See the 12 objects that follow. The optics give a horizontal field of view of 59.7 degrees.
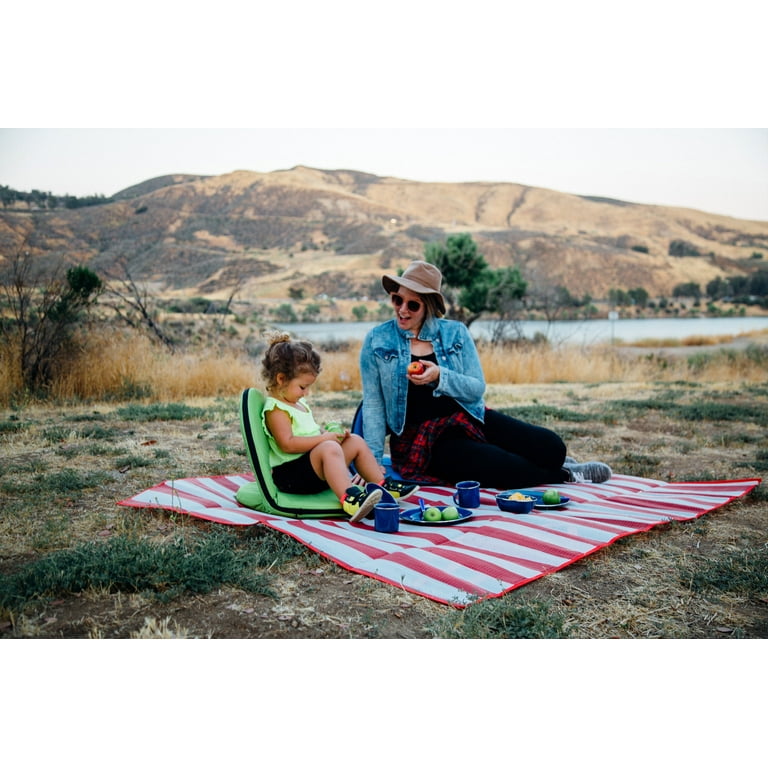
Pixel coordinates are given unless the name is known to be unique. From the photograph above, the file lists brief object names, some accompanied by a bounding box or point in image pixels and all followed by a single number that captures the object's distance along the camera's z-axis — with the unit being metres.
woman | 4.14
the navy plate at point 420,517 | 3.48
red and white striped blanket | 2.75
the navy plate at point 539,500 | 3.78
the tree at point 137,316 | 11.04
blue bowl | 3.63
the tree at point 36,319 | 8.13
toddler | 3.52
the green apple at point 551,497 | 3.77
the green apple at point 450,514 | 3.48
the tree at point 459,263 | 16.89
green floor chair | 3.53
